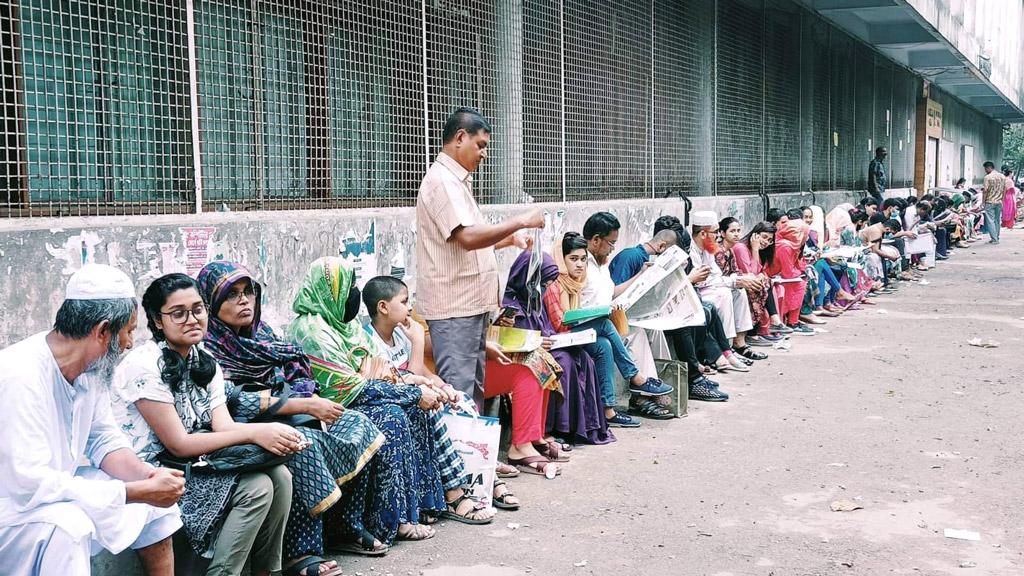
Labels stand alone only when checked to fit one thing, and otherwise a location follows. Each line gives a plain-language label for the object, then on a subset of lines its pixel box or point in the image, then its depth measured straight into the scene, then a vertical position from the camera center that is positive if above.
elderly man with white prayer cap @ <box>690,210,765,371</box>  8.30 -0.67
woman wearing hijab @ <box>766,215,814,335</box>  9.91 -0.60
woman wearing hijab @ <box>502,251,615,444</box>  5.73 -1.04
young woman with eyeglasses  3.42 -0.75
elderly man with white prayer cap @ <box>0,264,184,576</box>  2.71 -0.69
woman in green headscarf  4.24 -0.80
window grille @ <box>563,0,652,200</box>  8.92 +1.08
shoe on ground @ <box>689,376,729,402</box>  7.17 -1.32
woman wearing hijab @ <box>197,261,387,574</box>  3.78 -0.72
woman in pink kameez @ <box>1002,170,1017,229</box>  27.44 -0.11
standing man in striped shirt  4.78 -0.21
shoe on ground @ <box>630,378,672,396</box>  6.59 -1.18
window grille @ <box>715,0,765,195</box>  12.30 +1.42
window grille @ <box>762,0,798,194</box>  14.12 +1.63
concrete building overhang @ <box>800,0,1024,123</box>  15.67 +3.27
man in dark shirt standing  19.34 +0.61
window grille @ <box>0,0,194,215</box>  4.27 +0.51
